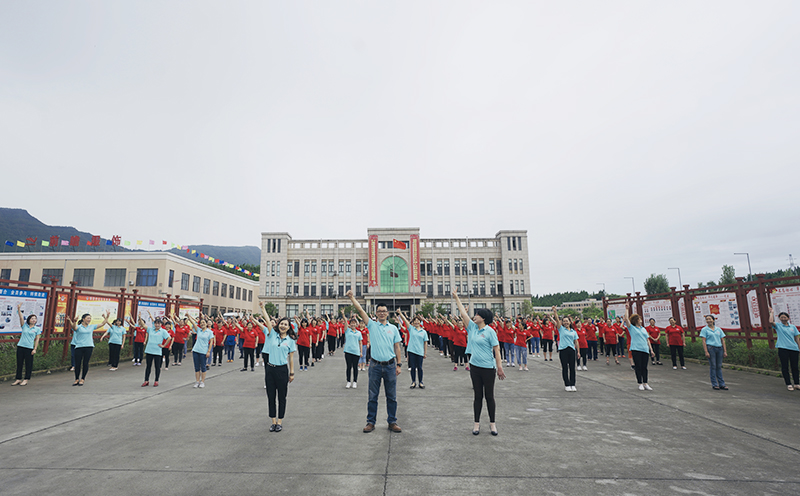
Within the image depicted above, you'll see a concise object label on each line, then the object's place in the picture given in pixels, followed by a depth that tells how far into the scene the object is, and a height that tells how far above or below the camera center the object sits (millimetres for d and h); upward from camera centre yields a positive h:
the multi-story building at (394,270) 71562 +7557
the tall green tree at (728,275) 70312 +5358
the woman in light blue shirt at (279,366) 6516 -897
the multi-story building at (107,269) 50406 +5951
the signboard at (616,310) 22469 -169
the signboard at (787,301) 12055 +106
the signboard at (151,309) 19669 +289
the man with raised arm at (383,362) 6348 -847
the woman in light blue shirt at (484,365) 6125 -865
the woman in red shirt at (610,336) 16750 -1211
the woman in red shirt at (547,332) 17233 -1043
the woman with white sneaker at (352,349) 10719 -1009
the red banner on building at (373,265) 71188 +8201
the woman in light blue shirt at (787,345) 9391 -969
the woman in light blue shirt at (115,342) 14344 -958
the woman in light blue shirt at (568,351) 9781 -1064
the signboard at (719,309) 14477 -136
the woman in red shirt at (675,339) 14016 -1153
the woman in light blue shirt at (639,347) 9695 -981
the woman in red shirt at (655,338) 14983 -1209
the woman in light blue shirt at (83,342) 10827 -721
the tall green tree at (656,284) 79562 +4550
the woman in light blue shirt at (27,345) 10750 -759
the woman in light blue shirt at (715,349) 9852 -1103
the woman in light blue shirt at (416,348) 10633 -999
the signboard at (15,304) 12016 +378
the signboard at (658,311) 18234 -217
